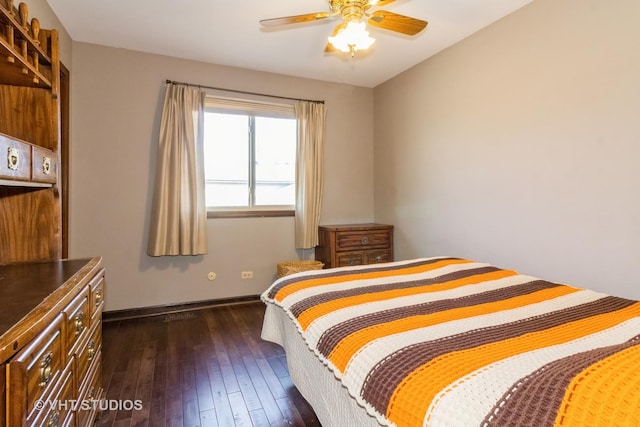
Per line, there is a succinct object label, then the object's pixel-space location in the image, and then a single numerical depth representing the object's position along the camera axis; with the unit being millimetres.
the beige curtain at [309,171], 3727
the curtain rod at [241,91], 3252
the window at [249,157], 3521
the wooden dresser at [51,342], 761
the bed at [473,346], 759
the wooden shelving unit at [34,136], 1457
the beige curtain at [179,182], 3131
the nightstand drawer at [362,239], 3633
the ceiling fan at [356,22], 1800
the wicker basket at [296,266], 3482
